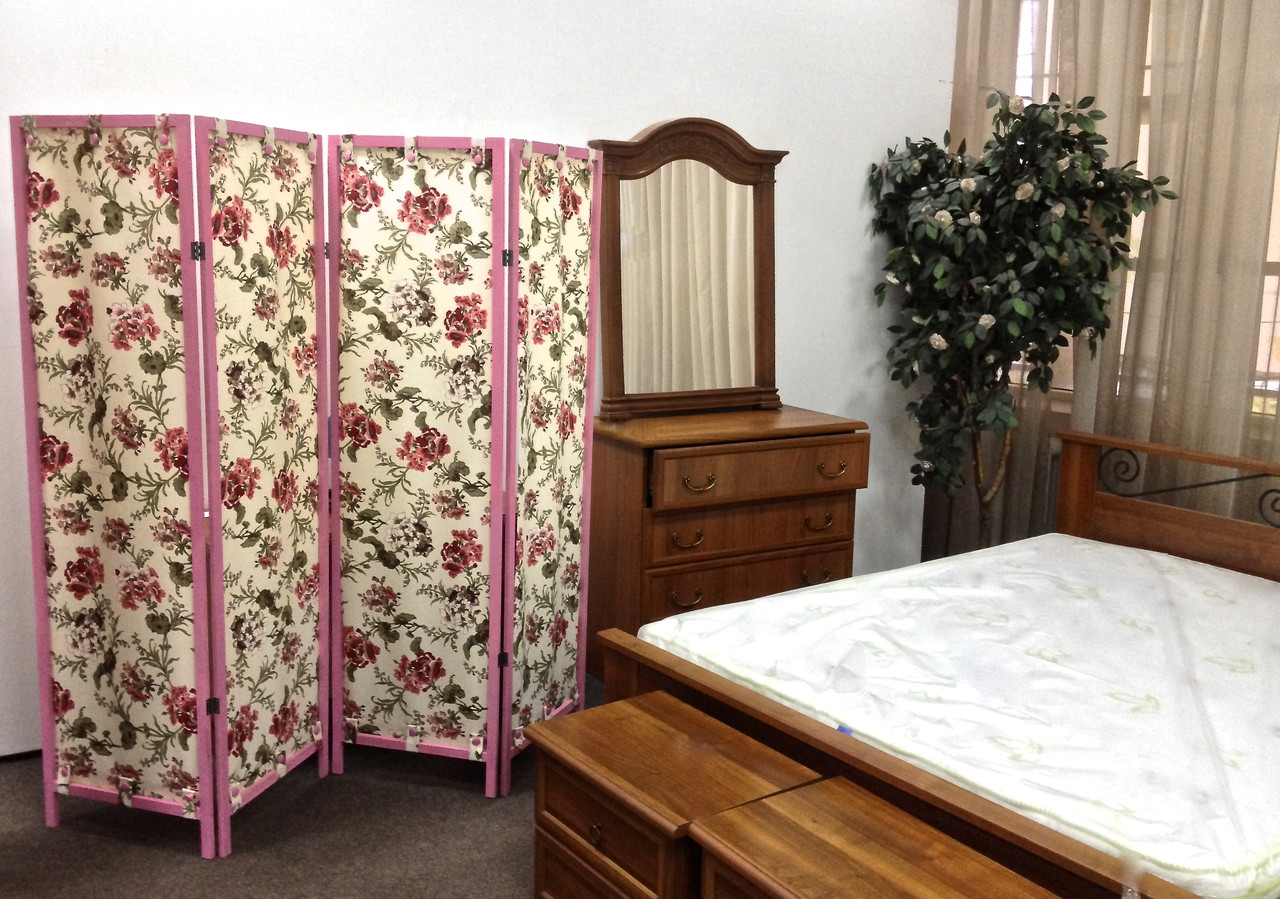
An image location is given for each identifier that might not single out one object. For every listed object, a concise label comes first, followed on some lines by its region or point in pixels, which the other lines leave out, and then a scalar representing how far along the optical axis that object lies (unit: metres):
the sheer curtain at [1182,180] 3.41
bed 1.49
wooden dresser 3.04
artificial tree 3.36
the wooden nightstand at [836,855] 1.39
